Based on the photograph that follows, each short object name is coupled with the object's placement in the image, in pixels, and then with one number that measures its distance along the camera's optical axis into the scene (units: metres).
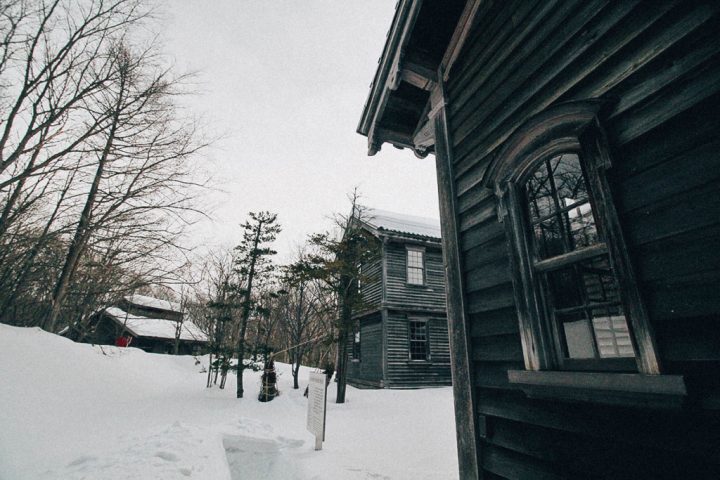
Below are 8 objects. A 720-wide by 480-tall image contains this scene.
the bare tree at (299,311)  13.12
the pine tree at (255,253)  14.43
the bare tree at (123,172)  9.44
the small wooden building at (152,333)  31.14
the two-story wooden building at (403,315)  14.94
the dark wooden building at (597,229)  1.68
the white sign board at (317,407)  6.24
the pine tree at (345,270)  12.68
